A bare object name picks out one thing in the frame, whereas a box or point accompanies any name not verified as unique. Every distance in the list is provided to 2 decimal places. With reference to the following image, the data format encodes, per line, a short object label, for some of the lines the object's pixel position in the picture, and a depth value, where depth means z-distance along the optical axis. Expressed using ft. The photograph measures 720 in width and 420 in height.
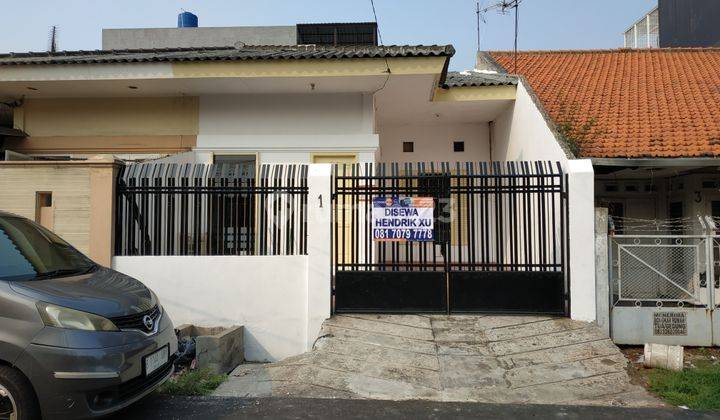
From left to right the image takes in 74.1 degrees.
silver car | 11.48
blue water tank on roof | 50.55
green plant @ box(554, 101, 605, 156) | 25.10
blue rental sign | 21.42
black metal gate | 20.86
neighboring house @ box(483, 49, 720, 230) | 24.62
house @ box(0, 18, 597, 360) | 20.90
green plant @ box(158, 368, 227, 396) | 15.88
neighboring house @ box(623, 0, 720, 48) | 47.44
